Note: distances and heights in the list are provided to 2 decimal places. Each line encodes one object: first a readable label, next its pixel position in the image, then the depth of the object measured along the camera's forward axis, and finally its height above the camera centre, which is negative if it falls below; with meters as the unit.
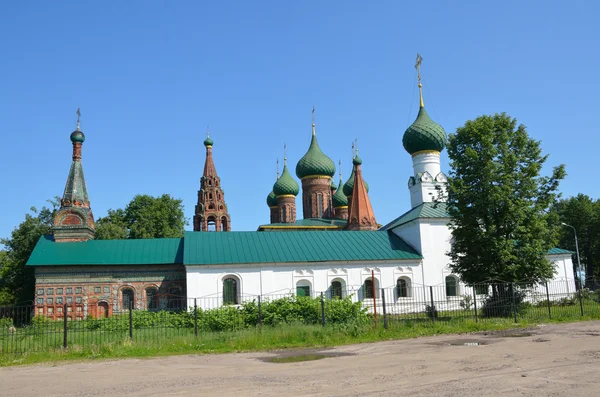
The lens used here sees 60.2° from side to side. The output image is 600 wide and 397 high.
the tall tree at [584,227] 48.03 +3.70
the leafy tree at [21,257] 29.14 +2.24
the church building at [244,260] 25.78 +1.11
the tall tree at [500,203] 19.83 +2.62
